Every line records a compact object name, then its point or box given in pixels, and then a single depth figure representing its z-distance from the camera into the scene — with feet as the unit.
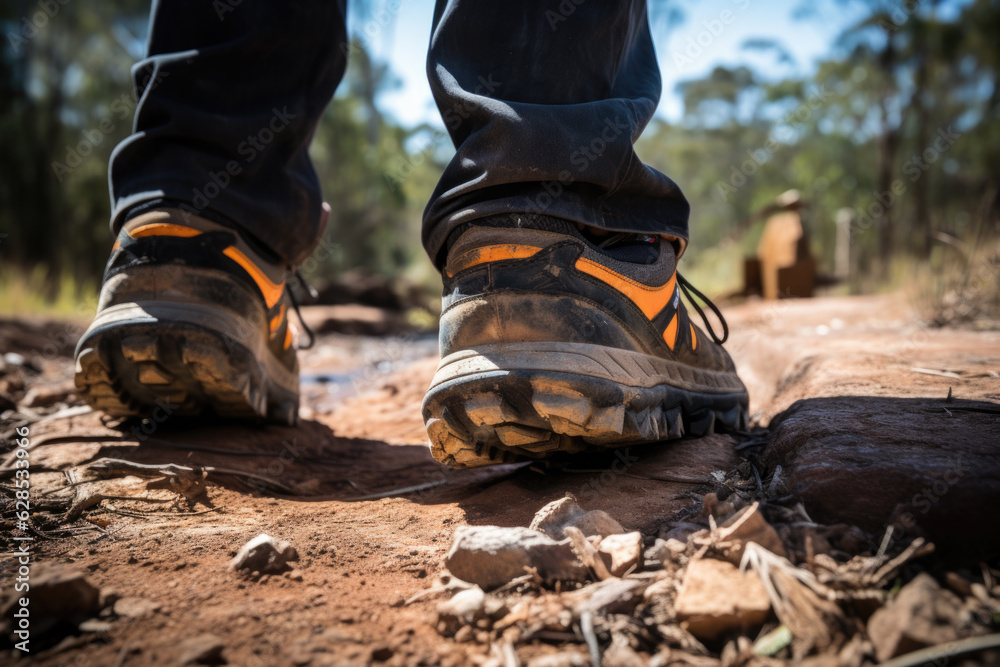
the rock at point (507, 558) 1.40
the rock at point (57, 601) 1.28
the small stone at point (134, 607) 1.37
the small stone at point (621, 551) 1.40
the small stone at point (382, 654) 1.22
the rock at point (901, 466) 1.38
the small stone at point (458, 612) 1.34
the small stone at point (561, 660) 1.16
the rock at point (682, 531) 1.45
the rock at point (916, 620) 1.06
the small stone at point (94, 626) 1.32
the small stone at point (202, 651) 1.18
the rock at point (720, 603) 1.21
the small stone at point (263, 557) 1.45
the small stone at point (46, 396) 2.24
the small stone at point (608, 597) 1.32
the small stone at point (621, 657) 1.16
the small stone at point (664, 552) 1.40
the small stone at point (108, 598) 1.37
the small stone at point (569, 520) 1.47
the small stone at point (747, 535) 1.37
